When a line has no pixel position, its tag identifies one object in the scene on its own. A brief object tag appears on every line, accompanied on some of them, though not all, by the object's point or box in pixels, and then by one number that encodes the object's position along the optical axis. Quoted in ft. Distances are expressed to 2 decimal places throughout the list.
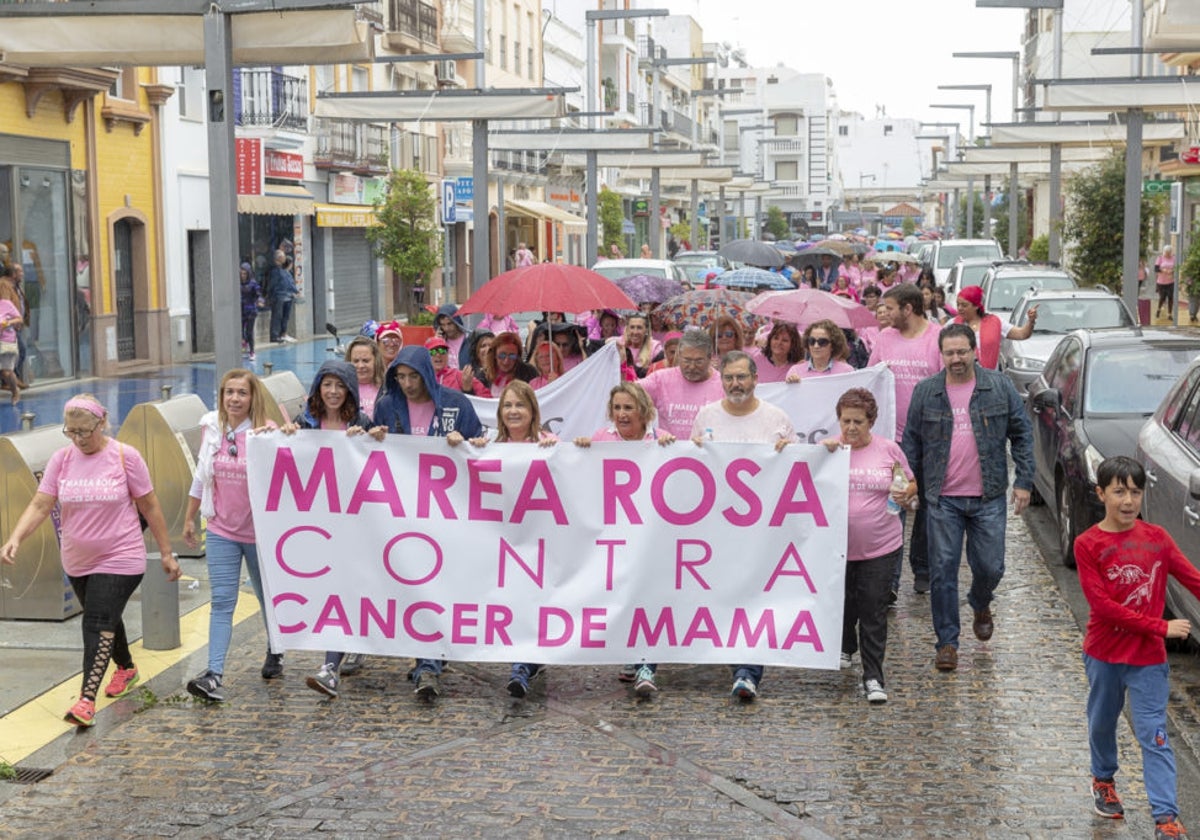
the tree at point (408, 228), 110.83
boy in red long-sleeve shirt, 19.97
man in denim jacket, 28.76
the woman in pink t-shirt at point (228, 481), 27.78
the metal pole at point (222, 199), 36.09
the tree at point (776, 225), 406.00
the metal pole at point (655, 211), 142.31
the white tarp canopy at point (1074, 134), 99.66
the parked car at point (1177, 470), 26.89
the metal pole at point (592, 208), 109.09
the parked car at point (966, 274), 106.45
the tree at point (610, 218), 193.67
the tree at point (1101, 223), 110.93
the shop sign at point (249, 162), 102.78
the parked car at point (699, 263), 128.67
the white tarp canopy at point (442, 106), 67.05
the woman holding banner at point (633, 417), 27.71
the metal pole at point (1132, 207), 74.79
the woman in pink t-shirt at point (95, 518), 26.20
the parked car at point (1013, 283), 83.20
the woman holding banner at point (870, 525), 26.94
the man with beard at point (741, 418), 27.66
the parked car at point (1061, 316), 63.77
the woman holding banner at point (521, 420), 27.78
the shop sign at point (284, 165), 111.96
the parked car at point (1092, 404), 36.35
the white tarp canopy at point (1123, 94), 70.18
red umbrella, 39.22
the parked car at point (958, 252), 130.52
